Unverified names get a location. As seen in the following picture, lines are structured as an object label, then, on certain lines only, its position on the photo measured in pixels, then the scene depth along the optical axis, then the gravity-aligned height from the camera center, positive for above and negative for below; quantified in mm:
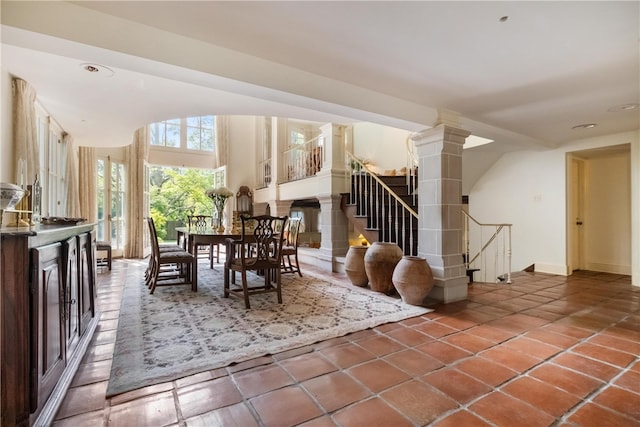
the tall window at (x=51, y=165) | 3473 +685
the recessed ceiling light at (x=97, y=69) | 2492 +1257
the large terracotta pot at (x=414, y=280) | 3174 -695
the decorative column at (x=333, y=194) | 5234 +365
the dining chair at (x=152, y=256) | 3732 -462
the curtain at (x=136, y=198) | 6516 +408
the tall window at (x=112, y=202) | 6086 +315
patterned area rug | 1946 -954
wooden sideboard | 1188 -473
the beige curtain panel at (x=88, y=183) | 5496 +639
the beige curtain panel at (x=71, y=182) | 4391 +515
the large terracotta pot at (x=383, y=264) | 3681 -609
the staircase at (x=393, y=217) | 4268 -35
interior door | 5211 +2
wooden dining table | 3648 -281
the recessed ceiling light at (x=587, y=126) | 3924 +1164
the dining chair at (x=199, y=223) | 5429 -139
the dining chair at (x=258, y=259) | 3248 -497
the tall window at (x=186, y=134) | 7617 +2169
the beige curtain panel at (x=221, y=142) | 7926 +1958
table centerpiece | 4289 +276
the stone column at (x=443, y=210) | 3430 +48
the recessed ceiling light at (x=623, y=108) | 3223 +1158
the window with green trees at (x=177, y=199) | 11922 +700
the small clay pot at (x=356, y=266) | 4004 -697
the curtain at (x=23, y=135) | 2588 +722
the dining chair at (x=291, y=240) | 4517 -406
